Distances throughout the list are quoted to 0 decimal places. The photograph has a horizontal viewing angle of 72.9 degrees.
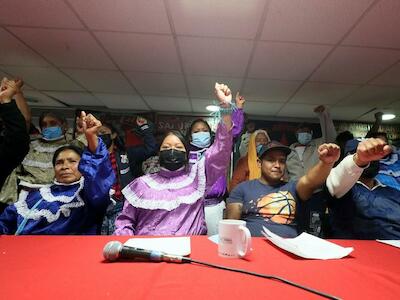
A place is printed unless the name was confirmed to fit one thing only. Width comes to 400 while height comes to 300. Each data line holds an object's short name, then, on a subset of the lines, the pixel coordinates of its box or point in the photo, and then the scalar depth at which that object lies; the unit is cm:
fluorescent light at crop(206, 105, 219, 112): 509
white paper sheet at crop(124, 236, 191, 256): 88
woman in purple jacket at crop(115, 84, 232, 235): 147
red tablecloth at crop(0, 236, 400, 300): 61
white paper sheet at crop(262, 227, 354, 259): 88
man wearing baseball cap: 141
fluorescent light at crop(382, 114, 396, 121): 516
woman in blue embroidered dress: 138
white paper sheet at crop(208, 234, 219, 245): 104
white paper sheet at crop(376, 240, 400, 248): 107
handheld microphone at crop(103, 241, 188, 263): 79
